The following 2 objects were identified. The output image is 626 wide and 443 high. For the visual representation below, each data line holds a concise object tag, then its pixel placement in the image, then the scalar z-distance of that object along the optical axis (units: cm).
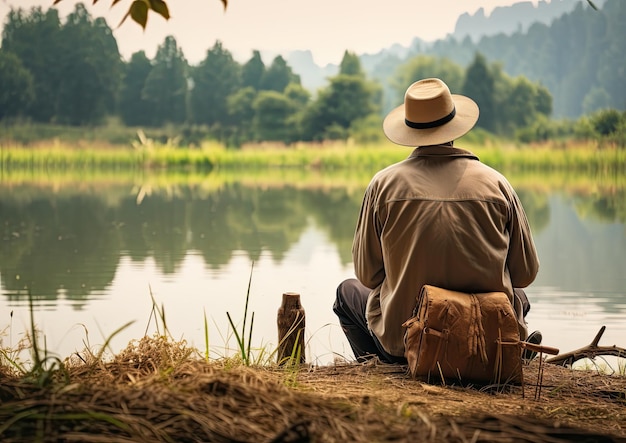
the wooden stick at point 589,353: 404
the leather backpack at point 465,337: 333
